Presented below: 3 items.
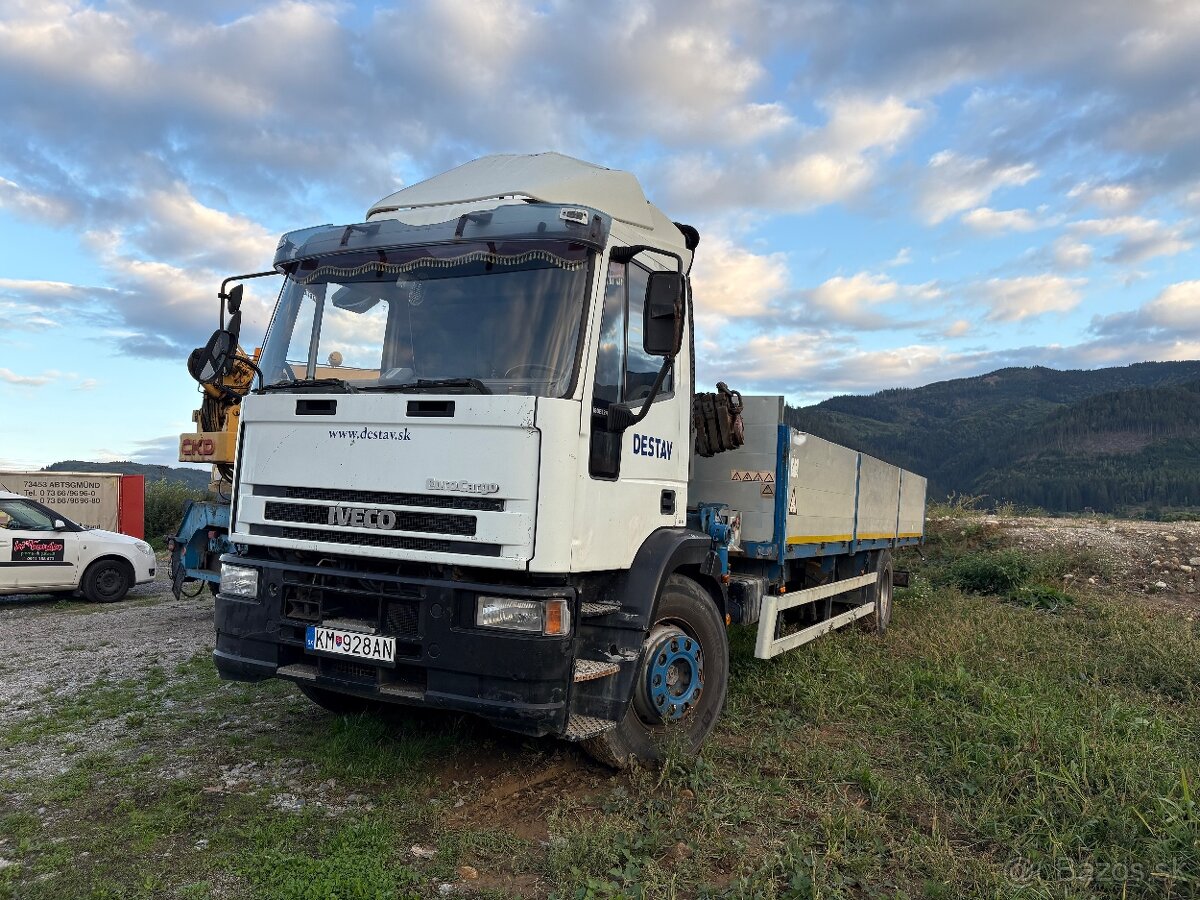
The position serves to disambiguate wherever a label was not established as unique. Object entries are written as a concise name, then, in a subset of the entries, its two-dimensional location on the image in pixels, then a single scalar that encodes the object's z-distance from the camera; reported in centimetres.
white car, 1080
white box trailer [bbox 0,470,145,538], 1731
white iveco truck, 369
